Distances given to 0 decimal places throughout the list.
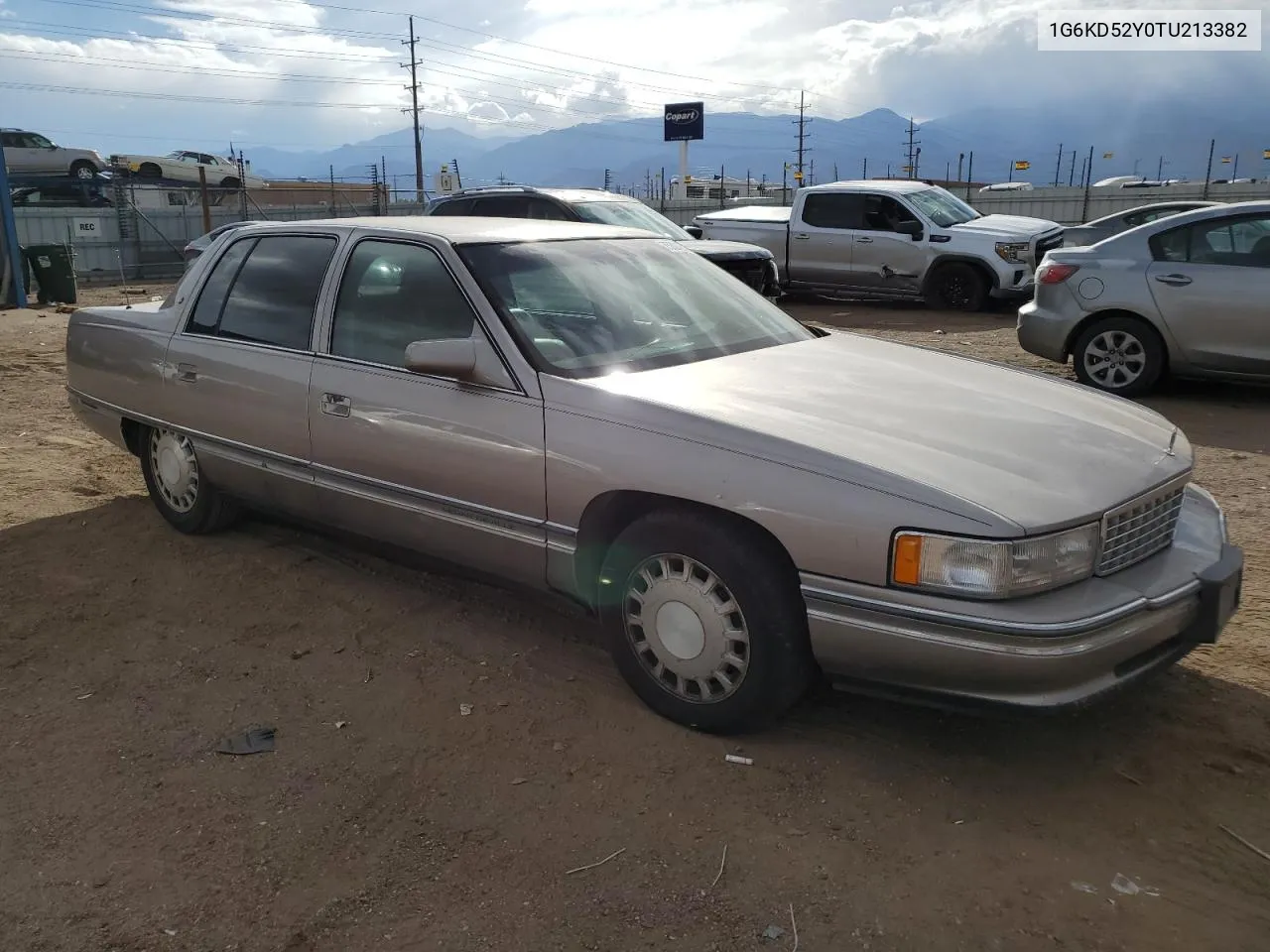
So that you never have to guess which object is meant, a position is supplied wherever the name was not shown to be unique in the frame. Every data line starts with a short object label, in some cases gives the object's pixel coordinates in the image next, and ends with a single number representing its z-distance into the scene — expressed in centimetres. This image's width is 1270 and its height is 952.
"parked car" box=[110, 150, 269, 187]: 3452
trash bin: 1611
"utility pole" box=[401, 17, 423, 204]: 5326
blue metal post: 1500
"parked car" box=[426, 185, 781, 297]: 1153
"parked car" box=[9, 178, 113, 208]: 2683
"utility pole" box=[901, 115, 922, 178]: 5699
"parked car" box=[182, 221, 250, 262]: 1557
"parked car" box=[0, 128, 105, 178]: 3038
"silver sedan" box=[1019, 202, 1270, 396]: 735
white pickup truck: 1332
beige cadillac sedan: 268
